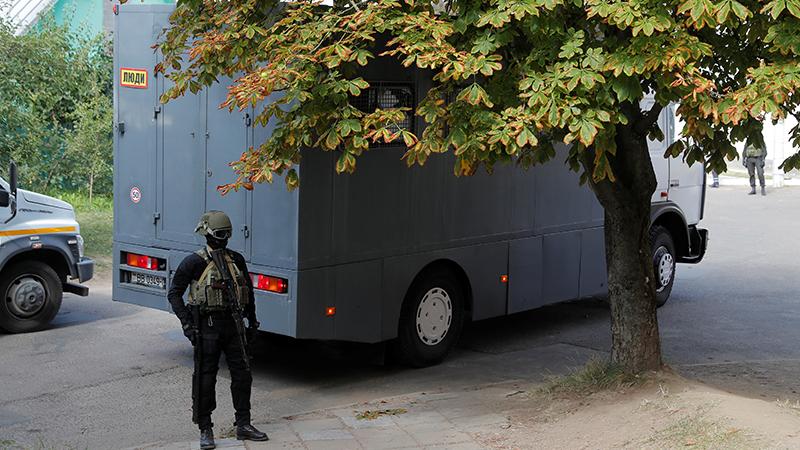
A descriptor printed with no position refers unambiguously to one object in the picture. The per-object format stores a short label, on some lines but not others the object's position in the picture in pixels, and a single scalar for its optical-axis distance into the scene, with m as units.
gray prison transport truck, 19.29
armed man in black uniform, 15.52
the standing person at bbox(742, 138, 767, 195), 53.07
